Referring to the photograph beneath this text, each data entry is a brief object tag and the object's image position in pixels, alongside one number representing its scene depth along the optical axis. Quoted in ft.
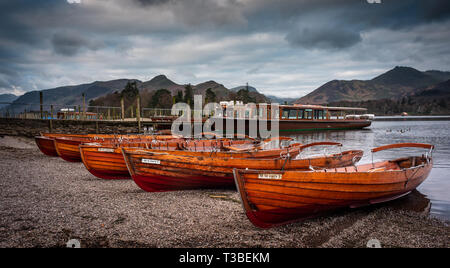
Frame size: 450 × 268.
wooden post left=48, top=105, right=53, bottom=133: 68.03
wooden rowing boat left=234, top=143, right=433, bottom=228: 16.94
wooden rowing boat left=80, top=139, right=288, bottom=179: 30.66
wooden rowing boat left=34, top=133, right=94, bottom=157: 47.19
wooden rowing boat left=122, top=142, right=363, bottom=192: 25.03
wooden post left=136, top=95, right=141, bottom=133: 84.66
